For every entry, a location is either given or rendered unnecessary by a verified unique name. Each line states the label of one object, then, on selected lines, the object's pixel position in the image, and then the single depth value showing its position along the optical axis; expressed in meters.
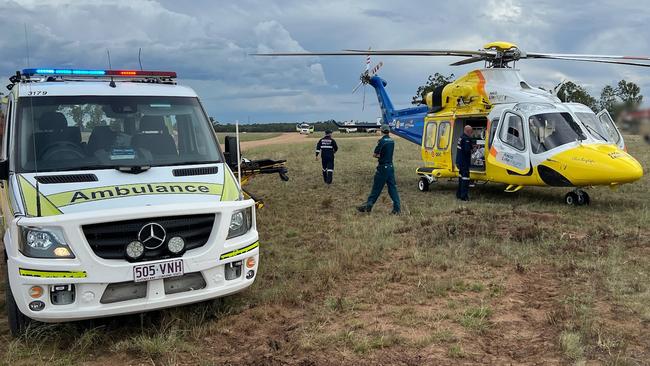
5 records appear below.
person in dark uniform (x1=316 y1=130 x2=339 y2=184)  15.33
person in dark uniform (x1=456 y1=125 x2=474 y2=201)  11.65
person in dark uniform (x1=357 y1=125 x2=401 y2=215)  10.29
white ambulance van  4.02
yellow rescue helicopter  9.80
